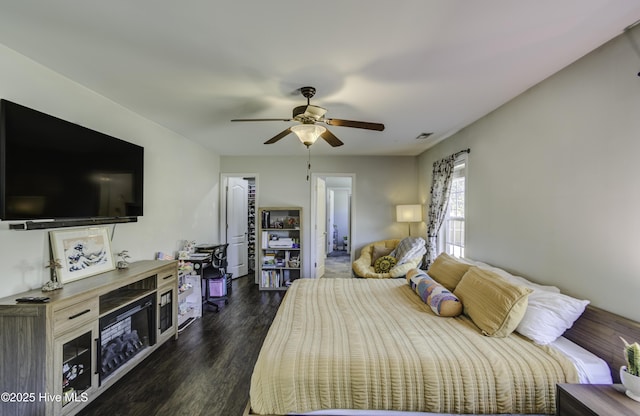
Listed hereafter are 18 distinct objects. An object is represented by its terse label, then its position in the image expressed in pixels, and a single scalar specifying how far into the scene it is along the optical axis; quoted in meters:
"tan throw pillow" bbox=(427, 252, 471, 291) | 2.69
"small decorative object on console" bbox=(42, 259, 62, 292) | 1.98
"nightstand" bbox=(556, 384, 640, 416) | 1.25
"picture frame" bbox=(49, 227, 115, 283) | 2.17
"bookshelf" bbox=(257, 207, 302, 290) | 5.20
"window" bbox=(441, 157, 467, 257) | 3.81
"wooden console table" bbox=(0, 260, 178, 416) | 1.72
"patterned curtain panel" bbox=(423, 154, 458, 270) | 3.93
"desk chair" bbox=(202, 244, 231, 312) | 4.11
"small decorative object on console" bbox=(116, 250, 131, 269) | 2.72
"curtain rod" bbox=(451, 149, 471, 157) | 3.50
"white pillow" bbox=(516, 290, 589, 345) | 1.83
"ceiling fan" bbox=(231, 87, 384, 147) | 2.31
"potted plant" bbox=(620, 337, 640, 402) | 1.29
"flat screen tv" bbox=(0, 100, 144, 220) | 1.83
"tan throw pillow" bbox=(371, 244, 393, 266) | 5.11
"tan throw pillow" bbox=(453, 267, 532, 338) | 1.89
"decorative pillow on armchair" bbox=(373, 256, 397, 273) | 4.64
